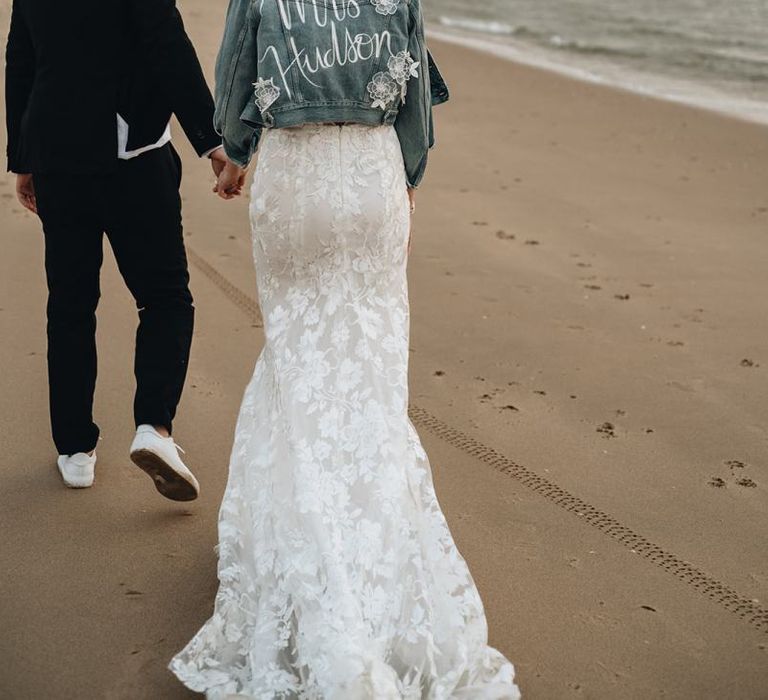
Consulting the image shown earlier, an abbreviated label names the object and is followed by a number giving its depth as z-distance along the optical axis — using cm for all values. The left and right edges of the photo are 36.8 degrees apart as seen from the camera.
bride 281
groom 352
